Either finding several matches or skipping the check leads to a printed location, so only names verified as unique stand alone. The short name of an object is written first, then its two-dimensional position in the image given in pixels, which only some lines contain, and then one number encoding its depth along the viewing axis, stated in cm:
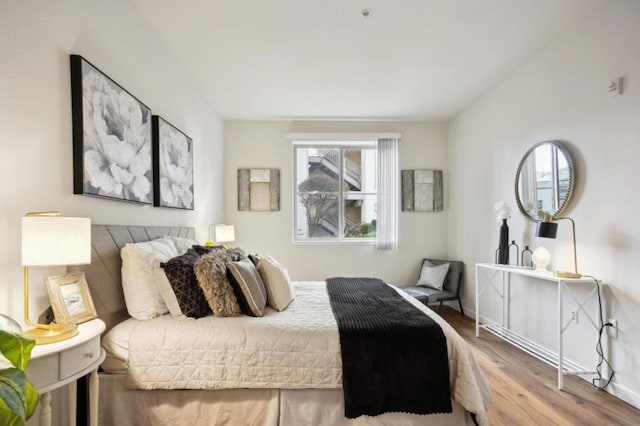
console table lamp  246
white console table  227
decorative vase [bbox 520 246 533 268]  297
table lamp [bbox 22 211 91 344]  119
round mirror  254
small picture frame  141
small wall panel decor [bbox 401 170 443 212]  467
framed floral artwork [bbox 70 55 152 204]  165
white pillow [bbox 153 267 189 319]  184
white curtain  462
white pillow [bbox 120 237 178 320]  184
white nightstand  113
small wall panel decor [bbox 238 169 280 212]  458
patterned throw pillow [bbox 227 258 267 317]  193
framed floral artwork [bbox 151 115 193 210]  250
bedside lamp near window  376
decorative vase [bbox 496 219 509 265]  311
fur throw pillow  188
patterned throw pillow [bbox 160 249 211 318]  184
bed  167
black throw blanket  162
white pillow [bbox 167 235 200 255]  242
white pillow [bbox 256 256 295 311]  214
